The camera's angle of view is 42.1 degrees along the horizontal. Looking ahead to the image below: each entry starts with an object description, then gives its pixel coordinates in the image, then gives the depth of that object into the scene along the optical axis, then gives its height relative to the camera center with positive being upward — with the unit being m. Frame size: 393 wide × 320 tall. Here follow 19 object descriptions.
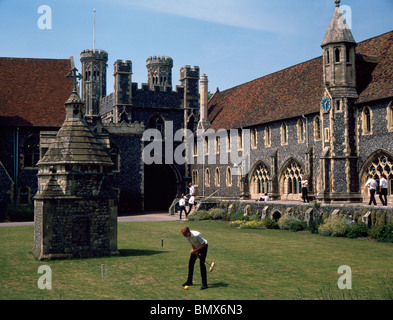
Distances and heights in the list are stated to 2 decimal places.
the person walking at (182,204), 34.08 -1.30
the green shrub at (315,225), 25.30 -2.13
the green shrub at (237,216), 31.33 -1.99
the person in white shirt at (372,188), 24.38 -0.31
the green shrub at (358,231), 22.52 -2.19
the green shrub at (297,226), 26.33 -2.24
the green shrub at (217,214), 34.34 -2.02
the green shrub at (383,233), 20.68 -2.14
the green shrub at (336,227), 23.33 -2.07
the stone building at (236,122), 28.70 +4.48
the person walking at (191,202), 35.74 -1.23
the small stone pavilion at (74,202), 16.89 -0.54
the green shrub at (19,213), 36.22 -1.84
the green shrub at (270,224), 28.11 -2.25
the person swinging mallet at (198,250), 11.96 -1.55
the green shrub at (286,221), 27.08 -2.03
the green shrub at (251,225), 28.36 -2.31
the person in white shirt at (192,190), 39.28 -0.48
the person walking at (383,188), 24.29 -0.32
